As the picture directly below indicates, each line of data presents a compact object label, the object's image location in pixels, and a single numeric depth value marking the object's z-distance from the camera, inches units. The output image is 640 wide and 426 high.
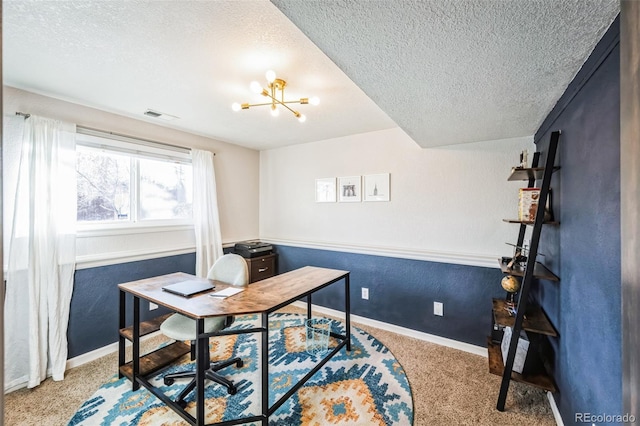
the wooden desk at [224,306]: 63.4
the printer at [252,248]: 145.2
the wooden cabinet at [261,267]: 143.4
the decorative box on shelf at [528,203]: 75.9
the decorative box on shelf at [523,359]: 73.5
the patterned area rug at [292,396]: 71.6
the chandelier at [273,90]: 72.8
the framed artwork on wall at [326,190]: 143.2
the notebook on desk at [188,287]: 76.2
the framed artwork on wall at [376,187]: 127.1
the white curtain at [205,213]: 131.7
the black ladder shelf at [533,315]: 69.3
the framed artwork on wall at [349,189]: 135.6
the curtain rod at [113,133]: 86.3
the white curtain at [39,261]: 84.2
